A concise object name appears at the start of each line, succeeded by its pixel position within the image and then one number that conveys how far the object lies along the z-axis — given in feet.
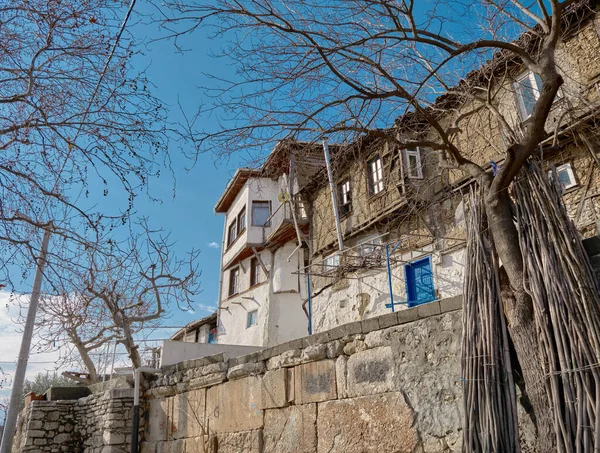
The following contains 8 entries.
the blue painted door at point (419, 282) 34.45
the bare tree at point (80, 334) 36.86
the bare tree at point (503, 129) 8.72
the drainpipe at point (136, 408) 20.80
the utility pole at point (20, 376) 24.18
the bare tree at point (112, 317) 30.22
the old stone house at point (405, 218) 27.25
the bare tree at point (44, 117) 13.20
